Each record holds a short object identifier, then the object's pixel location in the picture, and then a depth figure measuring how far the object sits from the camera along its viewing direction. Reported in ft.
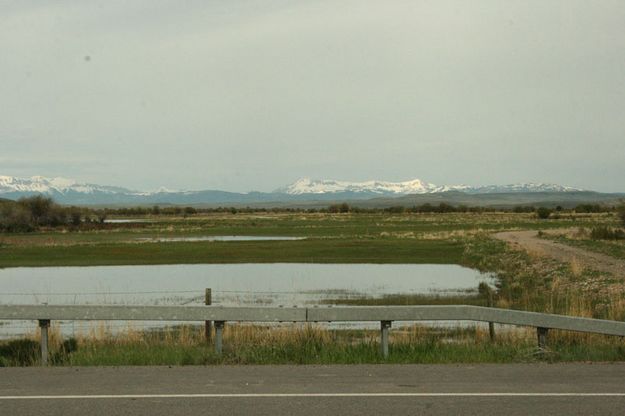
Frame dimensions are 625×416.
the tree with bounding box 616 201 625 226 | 244.69
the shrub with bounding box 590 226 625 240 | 201.46
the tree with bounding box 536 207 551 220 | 456.04
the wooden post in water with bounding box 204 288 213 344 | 50.07
